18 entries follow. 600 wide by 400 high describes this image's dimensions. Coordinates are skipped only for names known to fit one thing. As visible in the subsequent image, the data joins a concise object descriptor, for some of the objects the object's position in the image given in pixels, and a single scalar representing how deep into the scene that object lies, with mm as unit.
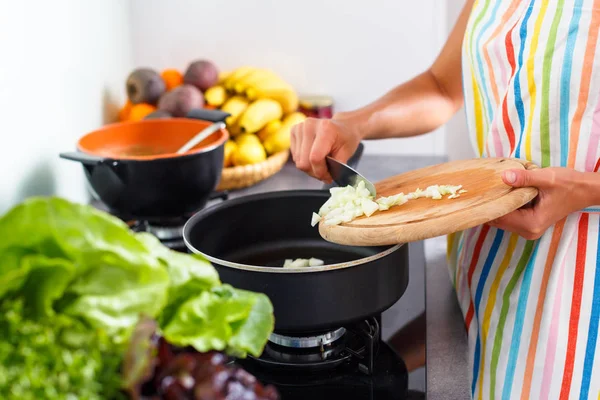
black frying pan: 786
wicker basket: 1553
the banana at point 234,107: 1652
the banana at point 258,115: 1629
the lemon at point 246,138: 1617
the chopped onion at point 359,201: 893
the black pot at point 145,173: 1160
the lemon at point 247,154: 1590
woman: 937
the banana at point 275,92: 1697
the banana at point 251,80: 1705
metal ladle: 1328
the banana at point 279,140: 1664
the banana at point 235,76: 1727
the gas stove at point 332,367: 854
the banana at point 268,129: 1679
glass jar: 1799
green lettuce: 469
